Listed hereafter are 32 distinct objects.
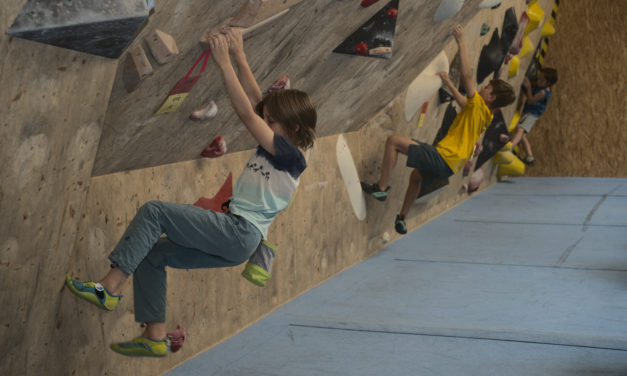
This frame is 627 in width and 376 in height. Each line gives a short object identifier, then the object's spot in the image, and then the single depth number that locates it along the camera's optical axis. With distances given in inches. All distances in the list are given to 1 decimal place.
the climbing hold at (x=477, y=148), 226.1
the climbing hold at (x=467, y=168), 237.5
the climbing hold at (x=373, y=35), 113.7
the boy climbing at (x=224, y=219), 76.8
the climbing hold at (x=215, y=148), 105.3
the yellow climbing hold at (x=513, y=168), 287.7
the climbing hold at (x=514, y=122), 284.1
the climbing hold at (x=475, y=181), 253.3
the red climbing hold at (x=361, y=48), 117.0
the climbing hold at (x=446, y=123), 199.6
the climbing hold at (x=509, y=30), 211.8
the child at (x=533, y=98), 281.4
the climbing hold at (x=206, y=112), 91.5
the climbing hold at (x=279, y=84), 105.4
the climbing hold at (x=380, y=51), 120.9
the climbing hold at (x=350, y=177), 155.4
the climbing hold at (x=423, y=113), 183.5
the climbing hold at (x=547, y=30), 282.8
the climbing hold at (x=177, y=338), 100.7
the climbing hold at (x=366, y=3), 104.9
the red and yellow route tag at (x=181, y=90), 80.6
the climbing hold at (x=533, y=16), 244.2
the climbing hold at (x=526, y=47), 254.2
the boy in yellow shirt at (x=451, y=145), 166.4
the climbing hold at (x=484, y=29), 189.6
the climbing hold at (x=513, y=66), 243.2
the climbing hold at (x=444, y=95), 186.4
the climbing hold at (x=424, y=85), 174.1
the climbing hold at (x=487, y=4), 164.4
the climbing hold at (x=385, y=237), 182.2
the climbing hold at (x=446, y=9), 136.7
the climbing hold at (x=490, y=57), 206.4
